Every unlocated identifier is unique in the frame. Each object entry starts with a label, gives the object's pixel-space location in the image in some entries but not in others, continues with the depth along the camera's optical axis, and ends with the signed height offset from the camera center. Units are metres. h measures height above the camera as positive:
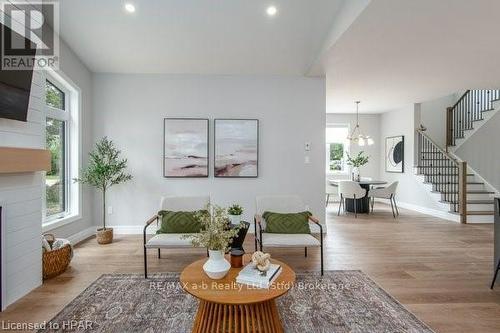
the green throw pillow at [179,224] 3.21 -0.67
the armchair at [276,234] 2.95 -0.68
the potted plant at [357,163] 6.91 +0.12
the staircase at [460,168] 5.71 +0.01
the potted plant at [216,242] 1.91 -0.52
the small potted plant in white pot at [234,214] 2.50 -0.43
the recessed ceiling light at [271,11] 3.35 +1.93
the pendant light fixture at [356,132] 8.27 +1.08
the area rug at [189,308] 2.09 -1.19
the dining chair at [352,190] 6.15 -0.50
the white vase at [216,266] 1.90 -0.69
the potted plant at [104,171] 4.09 -0.07
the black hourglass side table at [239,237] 2.27 -0.59
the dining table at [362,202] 6.40 -0.82
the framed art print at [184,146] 4.68 +0.36
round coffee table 1.67 -0.88
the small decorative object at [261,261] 1.96 -0.68
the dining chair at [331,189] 7.22 -0.57
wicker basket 2.87 -1.01
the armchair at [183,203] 3.53 -0.47
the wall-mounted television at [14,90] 2.21 +0.65
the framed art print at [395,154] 7.47 +0.40
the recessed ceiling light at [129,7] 3.29 +1.92
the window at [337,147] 8.35 +0.63
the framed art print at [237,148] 4.73 +0.33
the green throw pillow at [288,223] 3.22 -0.65
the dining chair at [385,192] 6.33 -0.56
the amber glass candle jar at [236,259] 2.13 -0.71
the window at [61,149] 3.74 +0.26
